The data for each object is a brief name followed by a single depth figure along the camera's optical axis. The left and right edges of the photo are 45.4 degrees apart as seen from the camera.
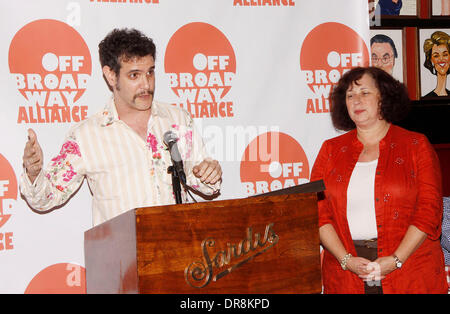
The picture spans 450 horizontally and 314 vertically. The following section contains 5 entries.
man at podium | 2.72
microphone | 2.05
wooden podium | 1.78
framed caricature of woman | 4.16
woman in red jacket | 2.85
